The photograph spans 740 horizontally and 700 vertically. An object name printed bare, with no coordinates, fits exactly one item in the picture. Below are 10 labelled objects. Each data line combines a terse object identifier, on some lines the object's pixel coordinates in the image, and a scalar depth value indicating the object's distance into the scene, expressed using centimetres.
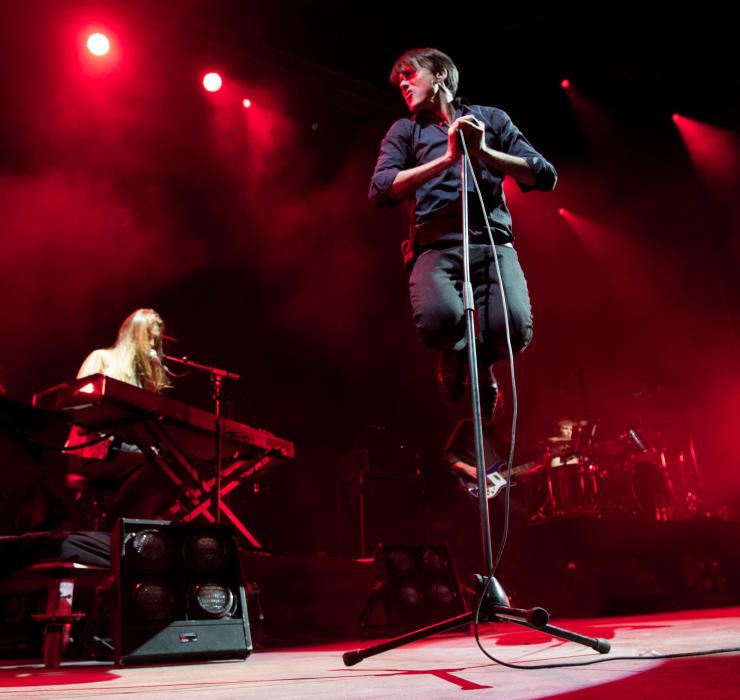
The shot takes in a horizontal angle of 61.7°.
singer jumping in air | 195
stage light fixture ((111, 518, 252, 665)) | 197
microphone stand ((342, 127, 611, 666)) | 127
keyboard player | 360
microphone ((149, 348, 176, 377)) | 423
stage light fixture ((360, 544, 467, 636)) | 290
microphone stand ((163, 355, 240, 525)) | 370
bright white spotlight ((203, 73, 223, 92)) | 625
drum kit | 610
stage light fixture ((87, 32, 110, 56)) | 548
